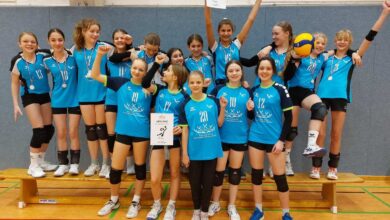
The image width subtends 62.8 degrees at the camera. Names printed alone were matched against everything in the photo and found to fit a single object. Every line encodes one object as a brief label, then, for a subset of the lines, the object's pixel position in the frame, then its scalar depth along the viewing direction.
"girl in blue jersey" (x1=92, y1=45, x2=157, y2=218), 3.36
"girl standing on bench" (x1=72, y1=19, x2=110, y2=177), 3.78
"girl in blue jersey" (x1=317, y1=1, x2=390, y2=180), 3.85
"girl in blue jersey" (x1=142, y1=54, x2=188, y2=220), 3.29
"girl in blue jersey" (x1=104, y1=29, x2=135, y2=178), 3.75
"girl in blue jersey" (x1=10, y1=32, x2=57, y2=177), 3.79
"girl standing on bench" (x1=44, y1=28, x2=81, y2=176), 3.79
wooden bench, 3.75
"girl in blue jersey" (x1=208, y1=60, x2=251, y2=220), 3.31
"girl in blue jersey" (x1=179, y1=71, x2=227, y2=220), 3.18
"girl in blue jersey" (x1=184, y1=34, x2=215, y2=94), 3.82
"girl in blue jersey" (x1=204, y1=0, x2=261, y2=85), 3.92
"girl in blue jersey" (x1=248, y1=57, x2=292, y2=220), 3.23
